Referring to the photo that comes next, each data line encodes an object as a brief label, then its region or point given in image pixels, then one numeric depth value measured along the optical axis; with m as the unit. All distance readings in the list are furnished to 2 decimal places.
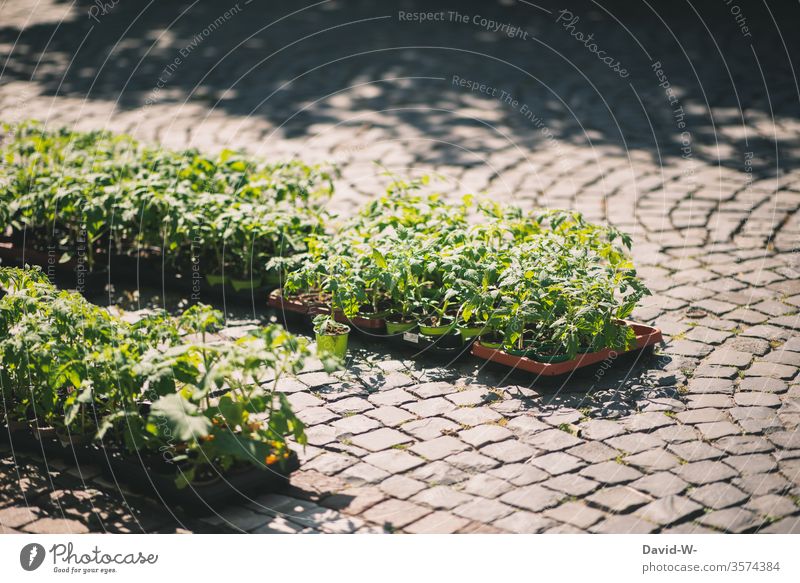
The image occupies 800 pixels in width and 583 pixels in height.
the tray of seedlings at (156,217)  6.64
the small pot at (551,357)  5.46
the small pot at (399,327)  5.97
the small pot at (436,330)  5.82
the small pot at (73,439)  4.68
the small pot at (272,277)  6.72
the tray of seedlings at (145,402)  4.17
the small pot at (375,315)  6.09
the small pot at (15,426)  4.88
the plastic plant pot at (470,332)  5.76
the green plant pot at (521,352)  5.53
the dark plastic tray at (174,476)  4.28
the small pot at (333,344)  5.71
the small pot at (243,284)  6.69
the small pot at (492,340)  5.68
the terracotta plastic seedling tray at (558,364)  5.42
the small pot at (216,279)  6.75
